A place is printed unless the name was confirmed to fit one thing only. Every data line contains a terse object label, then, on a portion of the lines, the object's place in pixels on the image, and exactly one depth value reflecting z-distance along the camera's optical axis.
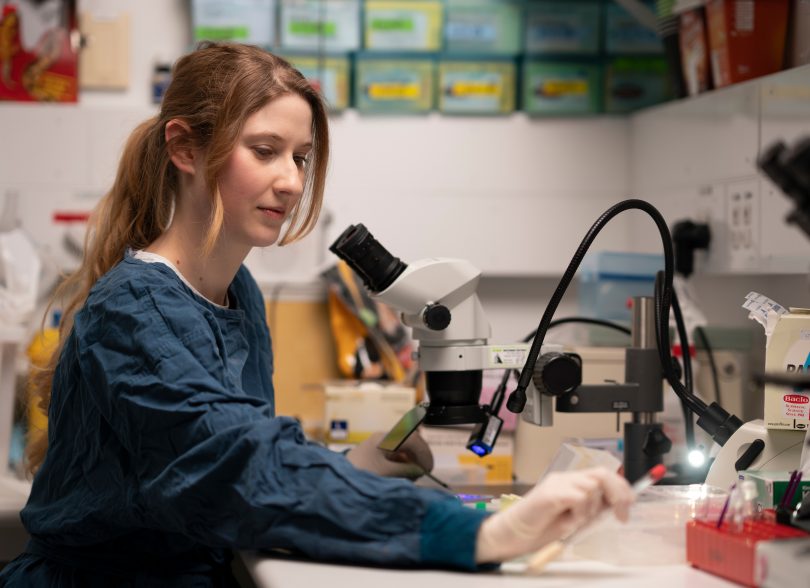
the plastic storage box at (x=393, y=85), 3.22
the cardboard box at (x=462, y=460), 2.14
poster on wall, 3.16
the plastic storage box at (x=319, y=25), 3.15
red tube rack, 1.13
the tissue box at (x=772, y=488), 1.34
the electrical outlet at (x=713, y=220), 2.64
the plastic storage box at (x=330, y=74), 3.19
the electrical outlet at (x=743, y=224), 2.47
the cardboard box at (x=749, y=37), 2.48
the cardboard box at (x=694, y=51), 2.71
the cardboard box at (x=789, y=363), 1.49
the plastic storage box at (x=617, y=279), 2.84
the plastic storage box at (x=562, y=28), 3.24
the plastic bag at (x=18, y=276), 2.51
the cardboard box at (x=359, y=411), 2.40
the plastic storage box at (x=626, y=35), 3.27
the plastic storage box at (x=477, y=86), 3.25
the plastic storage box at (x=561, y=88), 3.27
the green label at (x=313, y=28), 3.15
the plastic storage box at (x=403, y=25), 3.18
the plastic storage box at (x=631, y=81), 3.30
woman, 1.20
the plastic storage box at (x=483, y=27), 3.21
